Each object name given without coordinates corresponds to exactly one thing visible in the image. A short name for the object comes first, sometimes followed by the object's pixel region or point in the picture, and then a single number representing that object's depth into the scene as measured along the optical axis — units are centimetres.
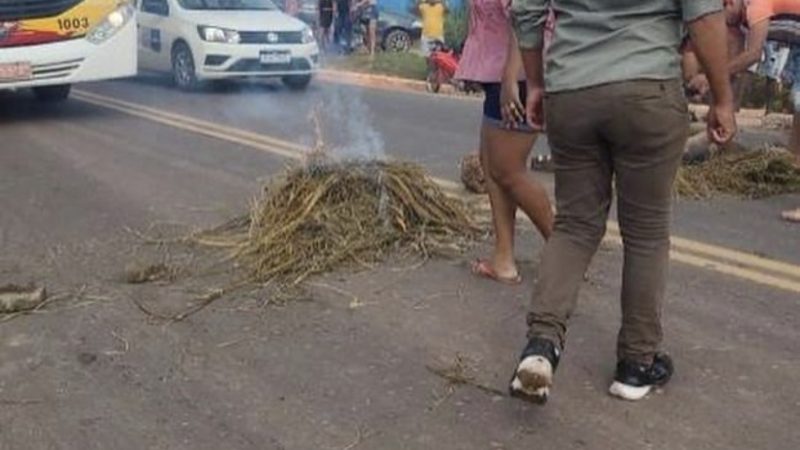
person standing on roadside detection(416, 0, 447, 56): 1878
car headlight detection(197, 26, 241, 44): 1455
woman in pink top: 432
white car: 1458
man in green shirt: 330
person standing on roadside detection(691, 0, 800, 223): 615
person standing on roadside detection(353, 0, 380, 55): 2172
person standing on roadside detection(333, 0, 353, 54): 2075
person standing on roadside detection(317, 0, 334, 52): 1962
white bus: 1069
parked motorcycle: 1600
